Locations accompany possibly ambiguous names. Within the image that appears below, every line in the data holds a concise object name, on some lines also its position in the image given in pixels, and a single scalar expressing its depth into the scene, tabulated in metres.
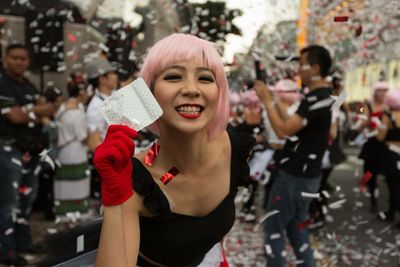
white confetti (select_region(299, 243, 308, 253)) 3.65
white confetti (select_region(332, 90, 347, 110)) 2.51
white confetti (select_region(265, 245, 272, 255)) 3.61
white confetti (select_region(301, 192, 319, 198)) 3.55
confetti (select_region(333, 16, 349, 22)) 3.02
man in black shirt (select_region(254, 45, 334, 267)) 3.50
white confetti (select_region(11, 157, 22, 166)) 4.26
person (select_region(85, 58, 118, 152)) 4.96
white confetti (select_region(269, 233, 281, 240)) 3.58
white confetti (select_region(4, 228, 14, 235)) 4.31
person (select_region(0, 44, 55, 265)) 4.19
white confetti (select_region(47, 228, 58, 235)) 5.40
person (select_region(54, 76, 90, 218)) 5.63
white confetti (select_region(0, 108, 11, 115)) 4.12
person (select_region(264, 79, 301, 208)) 4.92
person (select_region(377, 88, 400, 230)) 5.25
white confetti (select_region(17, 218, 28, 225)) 4.65
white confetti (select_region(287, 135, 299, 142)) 3.62
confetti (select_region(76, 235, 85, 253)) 2.03
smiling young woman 1.66
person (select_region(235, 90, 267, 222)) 6.40
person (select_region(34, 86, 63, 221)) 5.63
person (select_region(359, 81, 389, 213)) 5.80
